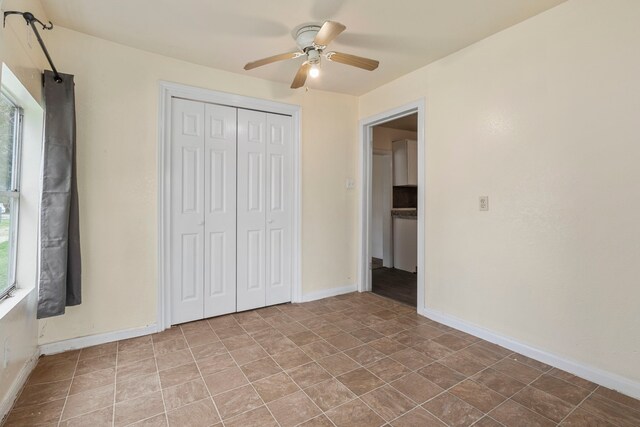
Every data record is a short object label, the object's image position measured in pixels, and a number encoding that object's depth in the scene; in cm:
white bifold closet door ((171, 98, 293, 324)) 285
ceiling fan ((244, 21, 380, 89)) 218
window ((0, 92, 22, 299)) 186
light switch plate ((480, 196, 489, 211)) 251
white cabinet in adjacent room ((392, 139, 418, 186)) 517
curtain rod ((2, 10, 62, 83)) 151
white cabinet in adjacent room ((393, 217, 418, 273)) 489
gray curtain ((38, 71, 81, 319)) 205
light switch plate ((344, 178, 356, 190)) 383
